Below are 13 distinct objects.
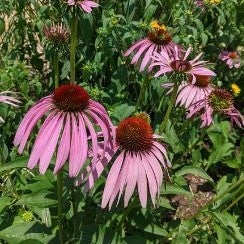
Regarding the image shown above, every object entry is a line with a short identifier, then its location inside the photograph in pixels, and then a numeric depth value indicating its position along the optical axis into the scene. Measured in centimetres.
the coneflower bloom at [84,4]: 41
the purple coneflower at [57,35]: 47
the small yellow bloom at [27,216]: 47
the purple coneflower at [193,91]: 56
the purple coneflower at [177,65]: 45
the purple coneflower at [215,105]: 51
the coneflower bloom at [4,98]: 42
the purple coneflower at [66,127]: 31
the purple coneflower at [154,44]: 53
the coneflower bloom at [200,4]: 76
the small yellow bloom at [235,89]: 80
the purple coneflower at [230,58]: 84
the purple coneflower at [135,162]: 35
